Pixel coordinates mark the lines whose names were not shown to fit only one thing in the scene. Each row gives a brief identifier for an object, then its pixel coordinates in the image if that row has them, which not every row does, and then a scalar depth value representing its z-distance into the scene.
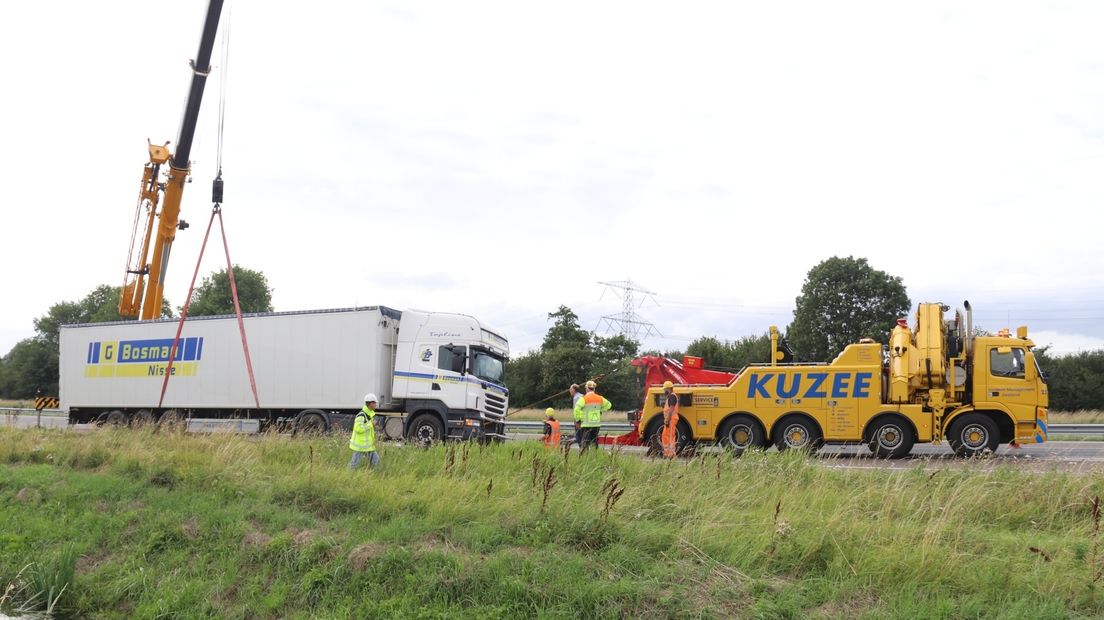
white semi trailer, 18.03
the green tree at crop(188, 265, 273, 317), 57.00
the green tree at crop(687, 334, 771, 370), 47.72
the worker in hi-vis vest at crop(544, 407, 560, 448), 14.98
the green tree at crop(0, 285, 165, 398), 63.50
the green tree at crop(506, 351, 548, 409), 49.12
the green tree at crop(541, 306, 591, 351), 51.25
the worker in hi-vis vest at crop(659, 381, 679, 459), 14.62
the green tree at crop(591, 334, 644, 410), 46.25
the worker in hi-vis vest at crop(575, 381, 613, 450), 14.57
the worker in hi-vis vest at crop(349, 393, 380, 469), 11.07
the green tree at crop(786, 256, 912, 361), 44.91
